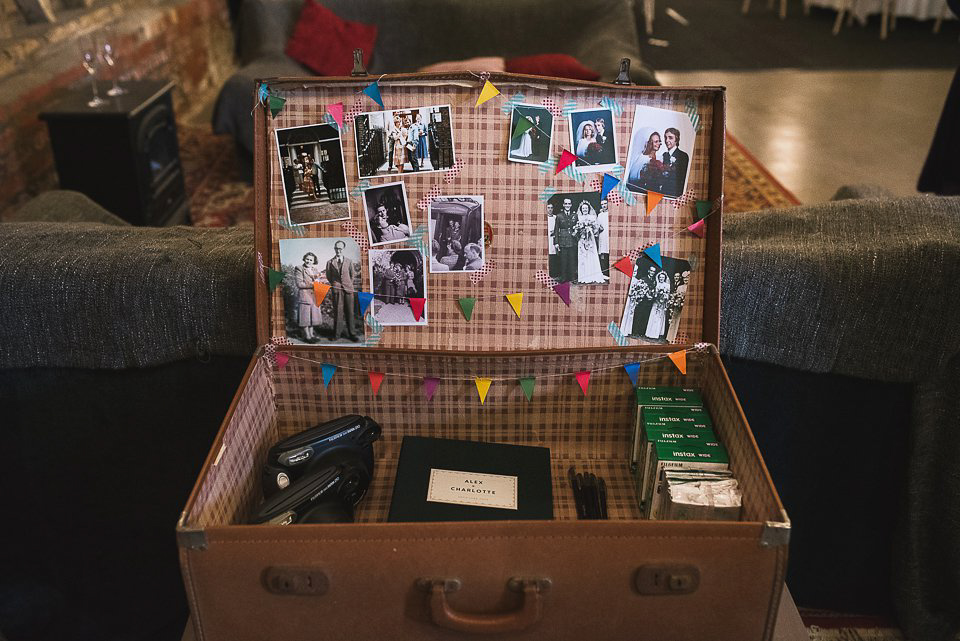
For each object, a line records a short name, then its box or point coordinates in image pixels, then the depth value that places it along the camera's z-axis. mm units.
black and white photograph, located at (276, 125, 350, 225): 1052
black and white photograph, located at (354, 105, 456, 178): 1050
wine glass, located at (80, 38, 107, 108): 2824
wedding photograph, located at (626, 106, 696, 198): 1052
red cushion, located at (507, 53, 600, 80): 3115
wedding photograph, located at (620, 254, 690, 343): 1083
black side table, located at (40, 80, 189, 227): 2697
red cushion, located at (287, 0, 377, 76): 3840
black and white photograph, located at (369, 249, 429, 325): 1083
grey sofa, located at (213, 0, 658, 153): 3852
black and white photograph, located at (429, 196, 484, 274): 1074
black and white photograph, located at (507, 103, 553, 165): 1054
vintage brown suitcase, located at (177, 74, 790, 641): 746
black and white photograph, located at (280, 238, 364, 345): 1075
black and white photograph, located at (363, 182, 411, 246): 1069
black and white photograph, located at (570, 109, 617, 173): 1054
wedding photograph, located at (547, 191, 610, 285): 1073
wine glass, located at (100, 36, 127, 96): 2900
